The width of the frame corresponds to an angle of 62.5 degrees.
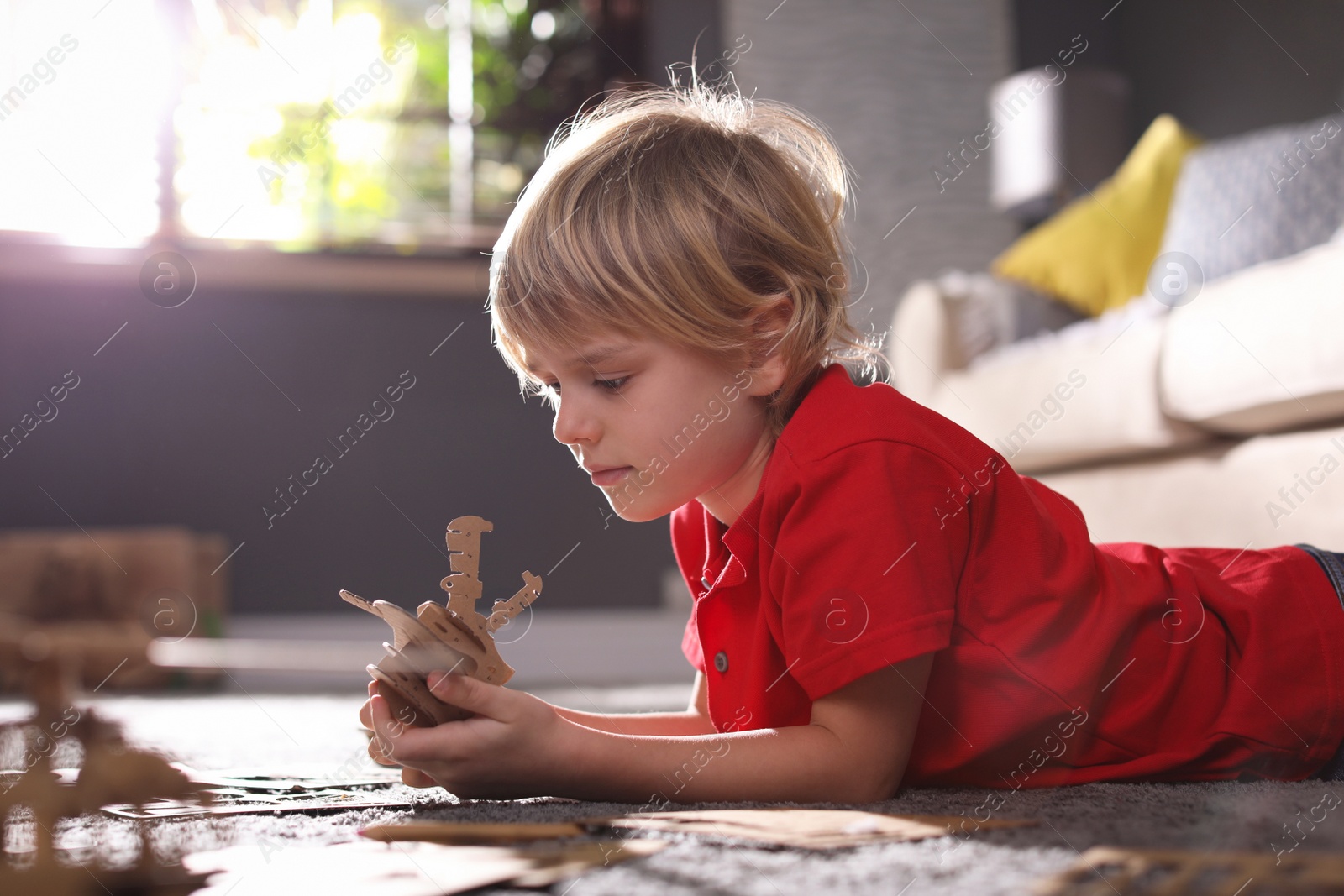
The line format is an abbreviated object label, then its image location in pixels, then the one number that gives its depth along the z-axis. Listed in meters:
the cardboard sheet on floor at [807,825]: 0.56
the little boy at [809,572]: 0.67
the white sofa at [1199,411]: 1.20
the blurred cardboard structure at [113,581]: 2.13
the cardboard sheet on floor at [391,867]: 0.49
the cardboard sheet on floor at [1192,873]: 0.46
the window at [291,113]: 2.67
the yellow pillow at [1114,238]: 2.24
